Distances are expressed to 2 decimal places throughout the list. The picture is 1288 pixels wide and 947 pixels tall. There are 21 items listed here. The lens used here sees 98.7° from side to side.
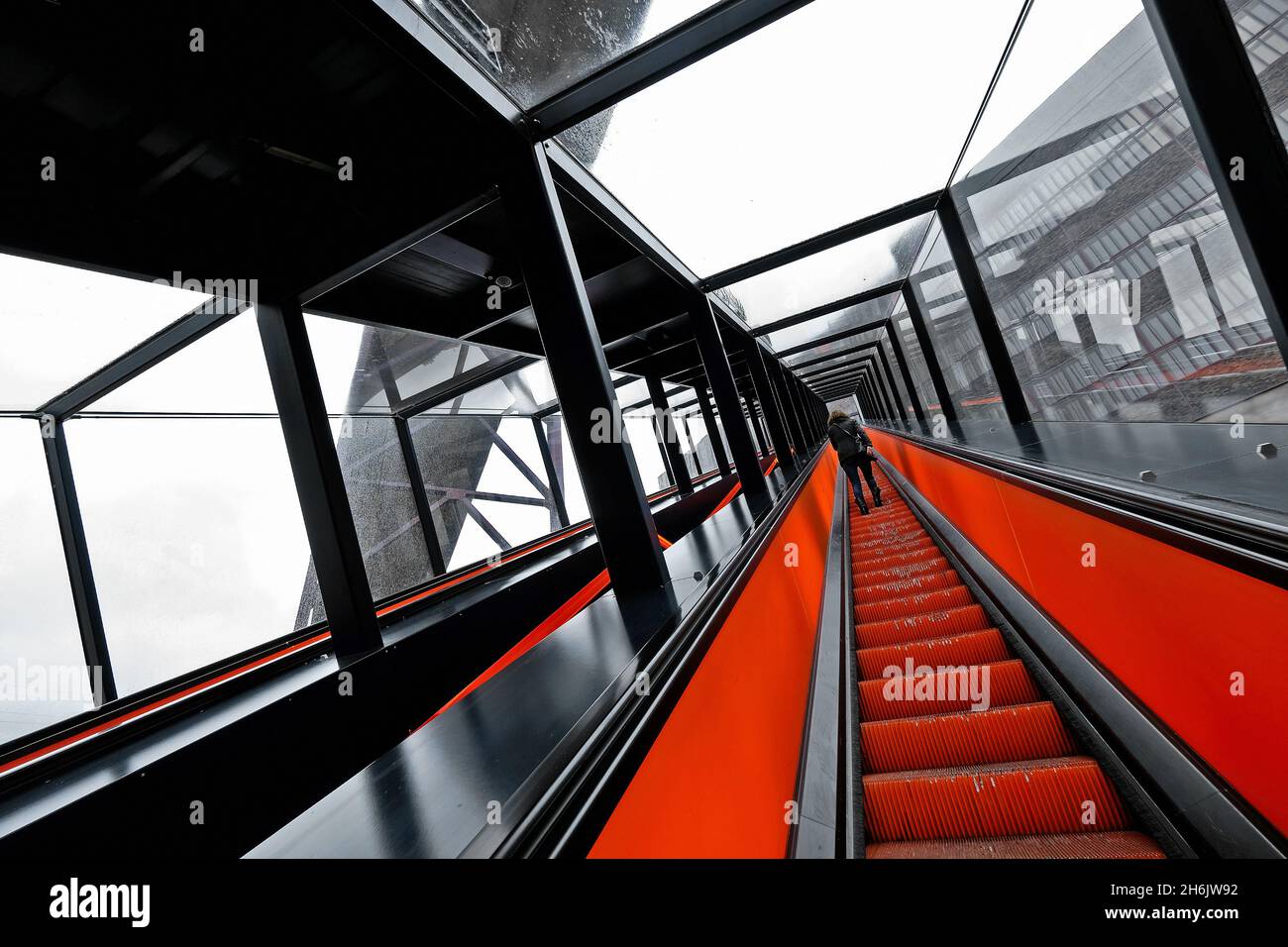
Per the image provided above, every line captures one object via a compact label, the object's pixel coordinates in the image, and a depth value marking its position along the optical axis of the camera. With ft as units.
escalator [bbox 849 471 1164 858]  6.59
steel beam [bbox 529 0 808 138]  8.52
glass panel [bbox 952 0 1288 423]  8.32
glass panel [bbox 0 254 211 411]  10.46
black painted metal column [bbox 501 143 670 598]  9.73
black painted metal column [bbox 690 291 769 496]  23.36
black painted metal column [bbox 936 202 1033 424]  19.02
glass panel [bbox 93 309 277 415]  15.57
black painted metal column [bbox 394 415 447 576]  29.45
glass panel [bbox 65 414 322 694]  17.44
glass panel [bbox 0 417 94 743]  14.69
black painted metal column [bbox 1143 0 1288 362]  7.16
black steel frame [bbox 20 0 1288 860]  7.27
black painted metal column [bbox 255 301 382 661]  11.57
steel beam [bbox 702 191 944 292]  19.83
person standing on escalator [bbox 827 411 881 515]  27.58
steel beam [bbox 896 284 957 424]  30.14
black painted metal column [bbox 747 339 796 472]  35.22
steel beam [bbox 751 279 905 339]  31.78
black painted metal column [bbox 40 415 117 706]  15.42
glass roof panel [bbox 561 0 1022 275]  10.33
